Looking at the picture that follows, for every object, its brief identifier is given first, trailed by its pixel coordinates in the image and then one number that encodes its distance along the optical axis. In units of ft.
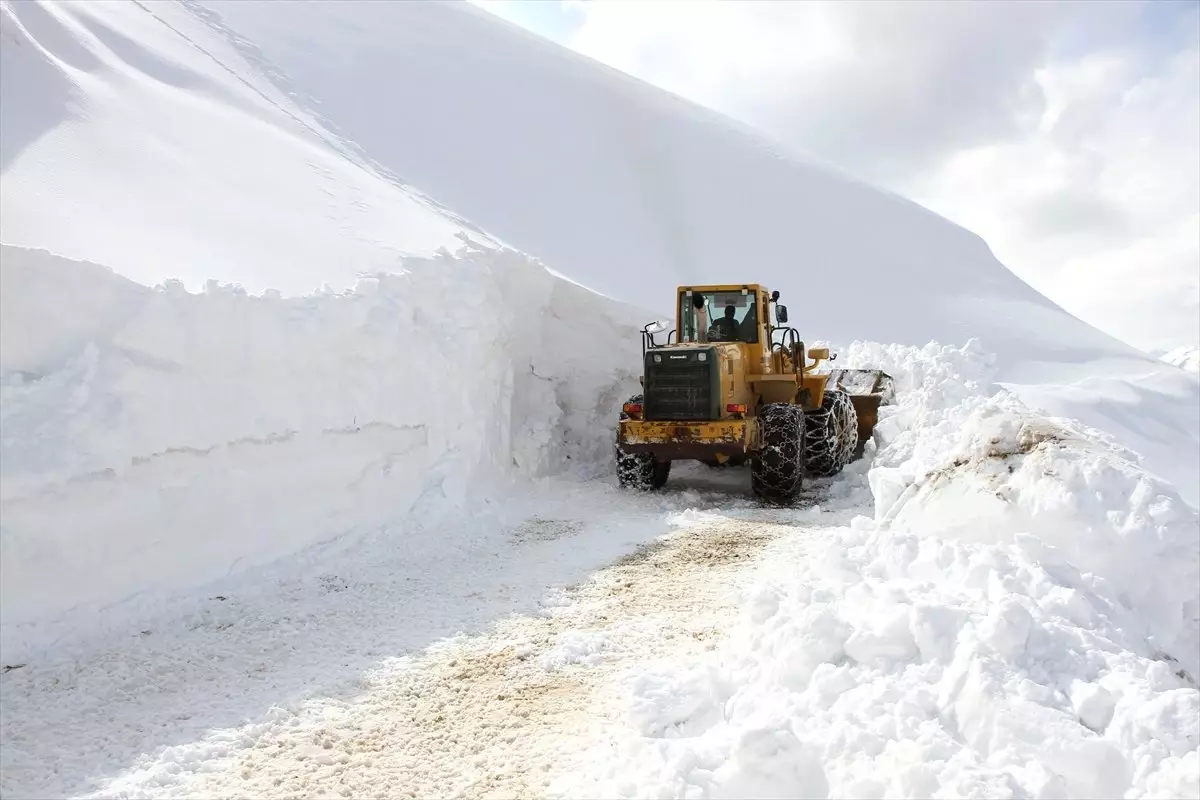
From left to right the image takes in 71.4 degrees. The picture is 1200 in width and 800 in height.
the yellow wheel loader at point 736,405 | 29.60
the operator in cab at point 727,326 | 33.47
